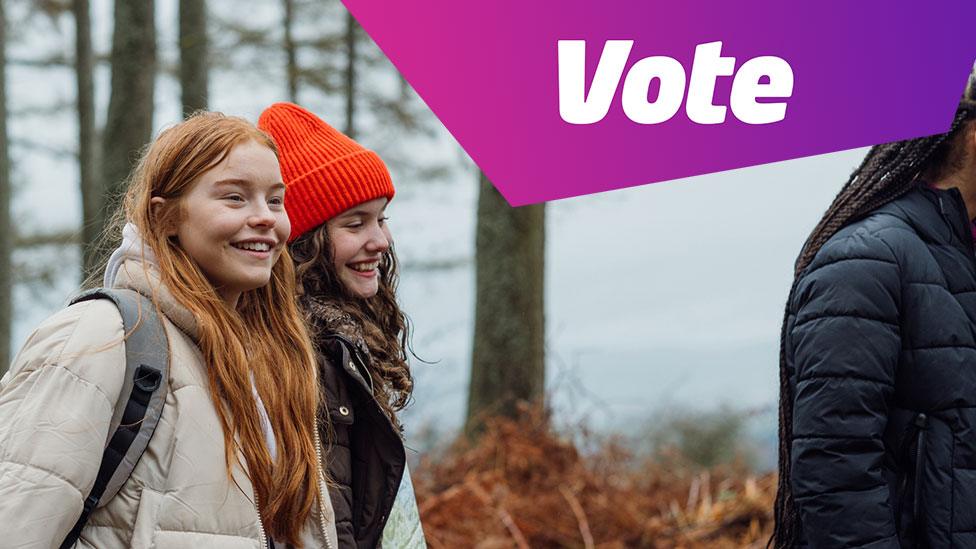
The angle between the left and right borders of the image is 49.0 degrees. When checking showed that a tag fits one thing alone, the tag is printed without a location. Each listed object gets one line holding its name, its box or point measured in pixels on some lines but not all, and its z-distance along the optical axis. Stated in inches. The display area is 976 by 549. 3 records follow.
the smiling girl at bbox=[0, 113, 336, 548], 86.7
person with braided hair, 118.1
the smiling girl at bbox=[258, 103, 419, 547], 119.0
